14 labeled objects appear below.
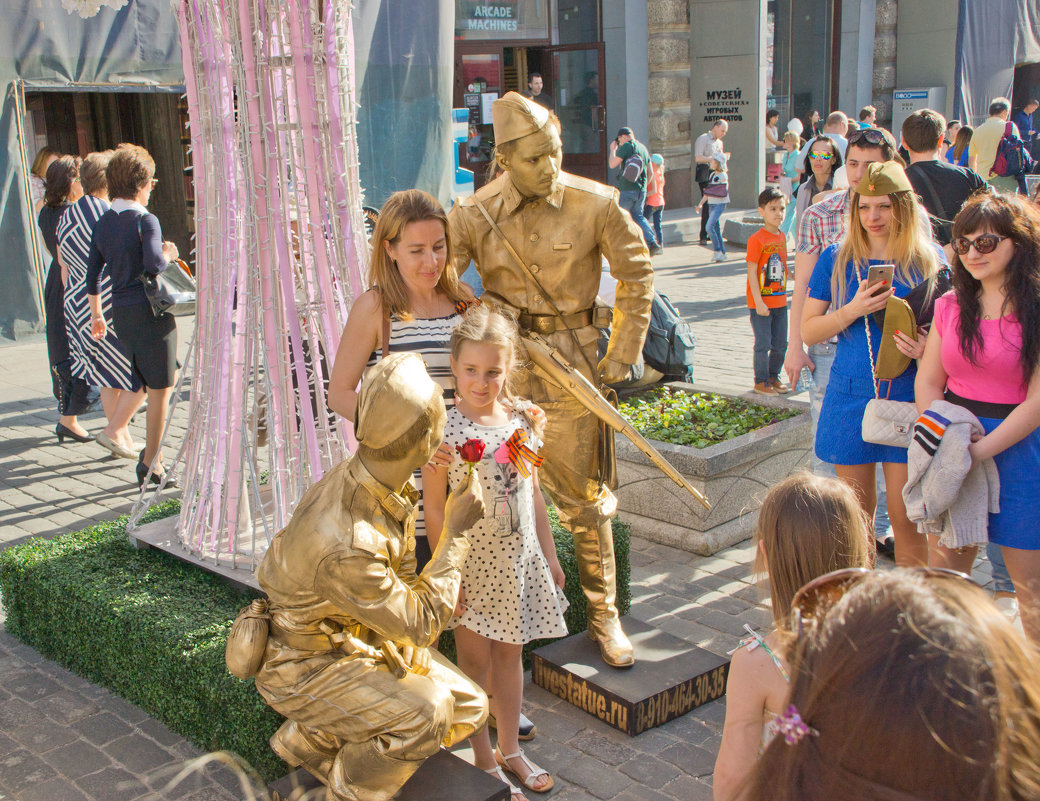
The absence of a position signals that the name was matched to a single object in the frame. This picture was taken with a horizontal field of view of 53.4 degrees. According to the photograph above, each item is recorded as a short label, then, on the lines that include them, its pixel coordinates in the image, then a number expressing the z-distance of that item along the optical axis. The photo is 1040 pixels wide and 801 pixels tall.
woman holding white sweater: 3.14
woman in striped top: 3.03
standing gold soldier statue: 3.42
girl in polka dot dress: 2.91
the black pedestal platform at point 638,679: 3.30
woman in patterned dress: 6.01
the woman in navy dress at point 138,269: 5.58
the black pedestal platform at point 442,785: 2.57
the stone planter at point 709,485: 4.72
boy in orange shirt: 6.73
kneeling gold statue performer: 2.29
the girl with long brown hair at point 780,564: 1.88
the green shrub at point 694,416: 5.15
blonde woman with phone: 3.61
